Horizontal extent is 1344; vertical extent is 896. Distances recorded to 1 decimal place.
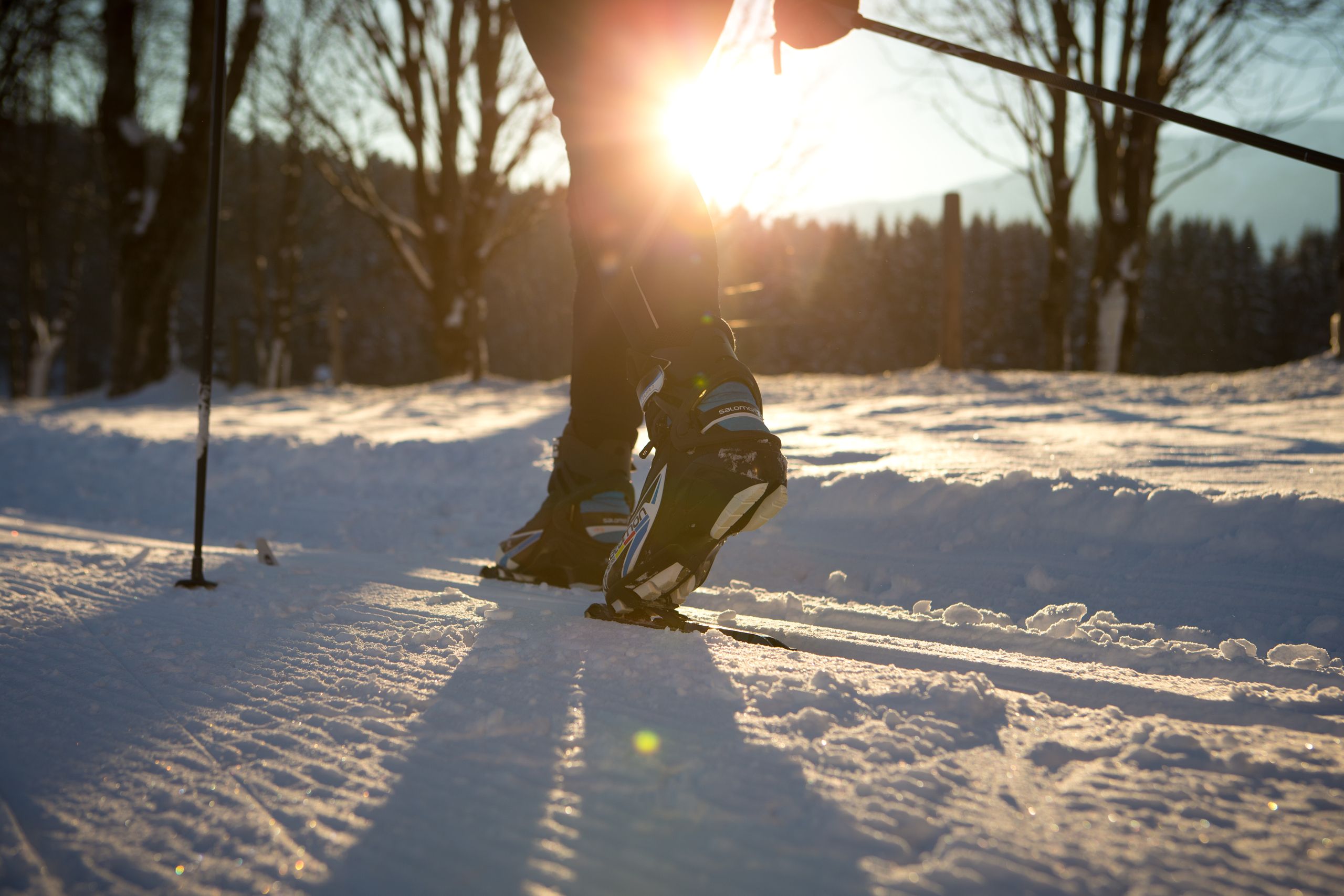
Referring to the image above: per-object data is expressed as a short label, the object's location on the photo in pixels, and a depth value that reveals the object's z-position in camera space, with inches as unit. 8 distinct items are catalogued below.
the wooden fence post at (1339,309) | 188.1
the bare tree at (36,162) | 503.8
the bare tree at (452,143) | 389.4
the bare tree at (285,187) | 520.4
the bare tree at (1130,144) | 325.4
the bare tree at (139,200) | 294.2
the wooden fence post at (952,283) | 247.0
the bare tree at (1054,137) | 419.2
